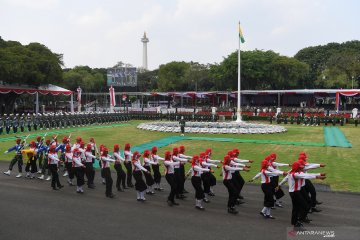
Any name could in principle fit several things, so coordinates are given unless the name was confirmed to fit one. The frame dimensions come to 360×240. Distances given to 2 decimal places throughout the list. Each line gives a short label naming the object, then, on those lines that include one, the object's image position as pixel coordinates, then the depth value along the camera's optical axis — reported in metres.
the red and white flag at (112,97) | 37.94
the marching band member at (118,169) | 11.16
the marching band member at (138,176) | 10.16
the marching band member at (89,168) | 11.88
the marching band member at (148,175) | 10.77
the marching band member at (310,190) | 8.92
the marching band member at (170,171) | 9.94
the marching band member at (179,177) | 10.42
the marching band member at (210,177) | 10.37
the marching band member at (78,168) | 11.20
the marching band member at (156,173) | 11.11
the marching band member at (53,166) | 11.62
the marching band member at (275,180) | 9.29
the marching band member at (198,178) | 9.52
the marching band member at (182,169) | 10.61
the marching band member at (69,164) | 11.86
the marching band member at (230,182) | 9.13
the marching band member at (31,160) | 13.27
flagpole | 31.40
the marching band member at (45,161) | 13.26
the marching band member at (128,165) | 11.45
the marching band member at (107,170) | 10.62
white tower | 107.38
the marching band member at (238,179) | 9.84
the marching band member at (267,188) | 8.70
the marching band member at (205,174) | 9.99
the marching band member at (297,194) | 7.96
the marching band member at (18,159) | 13.71
